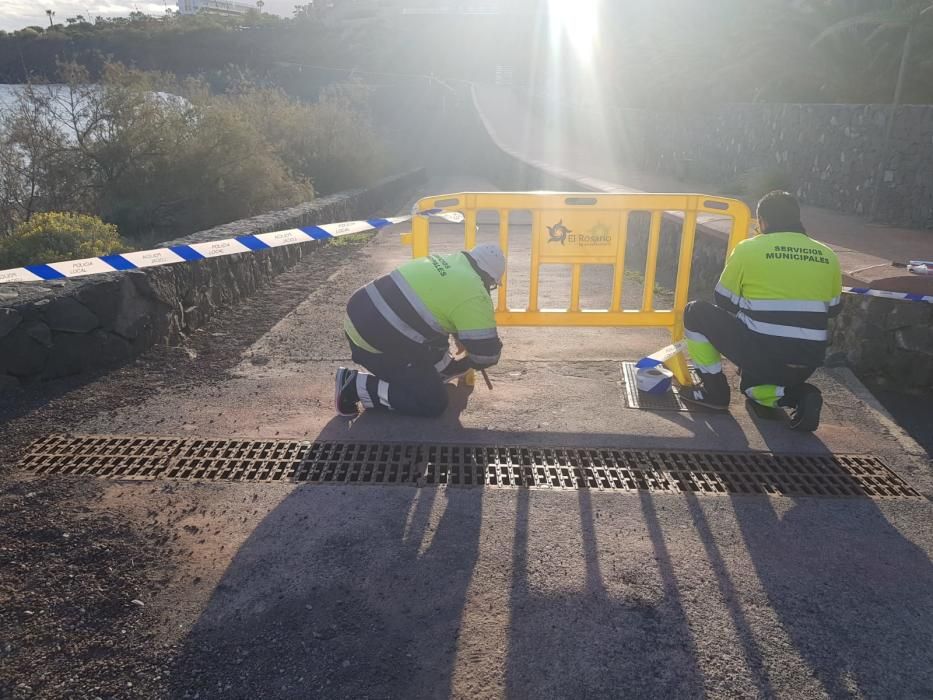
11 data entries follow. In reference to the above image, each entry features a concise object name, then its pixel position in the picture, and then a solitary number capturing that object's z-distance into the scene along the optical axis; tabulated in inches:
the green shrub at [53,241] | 252.1
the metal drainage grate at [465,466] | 143.0
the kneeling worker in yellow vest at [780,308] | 164.2
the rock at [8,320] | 175.5
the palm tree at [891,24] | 404.2
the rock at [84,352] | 187.3
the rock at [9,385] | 177.3
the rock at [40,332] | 180.5
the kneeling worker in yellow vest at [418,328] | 158.2
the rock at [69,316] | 184.7
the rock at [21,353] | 177.0
